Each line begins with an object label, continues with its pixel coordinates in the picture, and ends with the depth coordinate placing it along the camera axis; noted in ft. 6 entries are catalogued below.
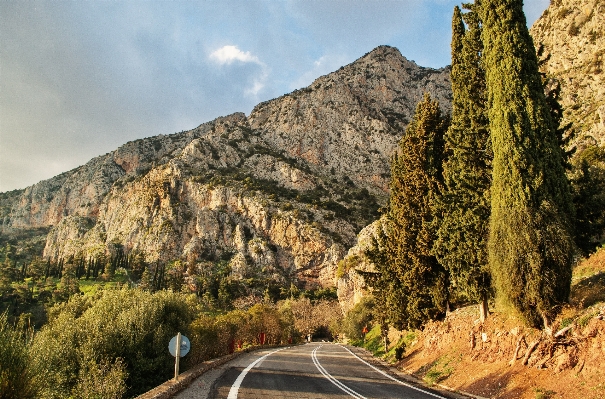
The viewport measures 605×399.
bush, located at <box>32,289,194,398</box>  67.72
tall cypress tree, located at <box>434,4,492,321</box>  53.16
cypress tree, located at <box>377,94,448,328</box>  71.51
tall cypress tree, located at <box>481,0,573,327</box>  39.75
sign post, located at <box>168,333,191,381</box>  38.40
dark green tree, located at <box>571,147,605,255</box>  50.55
